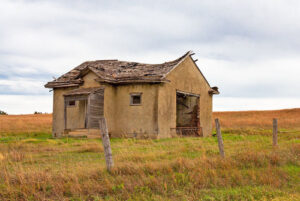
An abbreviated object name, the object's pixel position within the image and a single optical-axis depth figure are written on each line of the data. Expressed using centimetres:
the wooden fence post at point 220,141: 1013
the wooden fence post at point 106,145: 814
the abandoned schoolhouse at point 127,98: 1967
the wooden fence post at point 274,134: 1401
